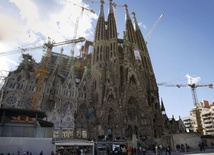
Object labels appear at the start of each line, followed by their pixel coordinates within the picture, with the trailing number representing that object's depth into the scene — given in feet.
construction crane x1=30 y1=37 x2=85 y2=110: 148.09
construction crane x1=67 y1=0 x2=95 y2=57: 289.90
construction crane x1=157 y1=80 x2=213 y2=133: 219.32
